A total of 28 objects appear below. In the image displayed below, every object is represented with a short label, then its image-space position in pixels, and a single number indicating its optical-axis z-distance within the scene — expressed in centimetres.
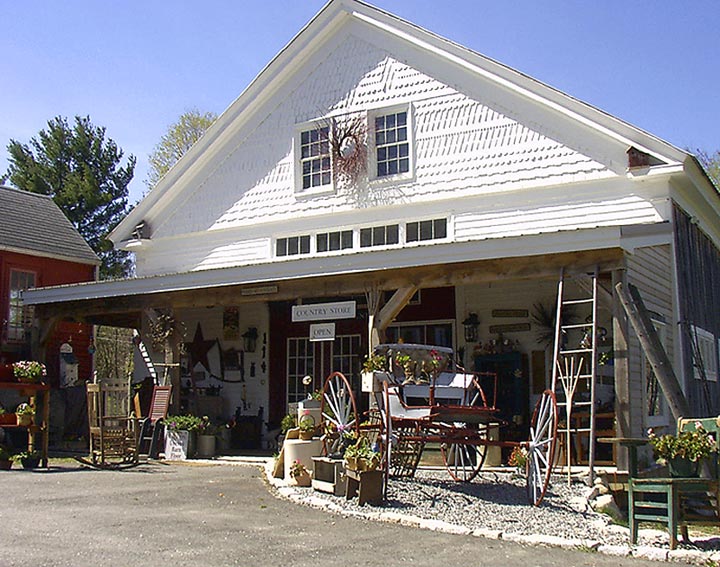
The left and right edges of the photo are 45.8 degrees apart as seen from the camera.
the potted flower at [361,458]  924
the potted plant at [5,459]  1302
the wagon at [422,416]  937
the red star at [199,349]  1853
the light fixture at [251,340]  1781
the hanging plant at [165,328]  1537
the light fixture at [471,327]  1495
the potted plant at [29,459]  1316
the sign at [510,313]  1458
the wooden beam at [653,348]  963
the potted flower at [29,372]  1364
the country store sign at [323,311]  1330
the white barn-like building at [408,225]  1232
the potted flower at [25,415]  1319
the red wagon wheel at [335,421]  1116
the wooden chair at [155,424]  1485
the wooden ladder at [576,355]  1014
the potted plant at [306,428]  1127
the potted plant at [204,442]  1484
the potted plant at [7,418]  1350
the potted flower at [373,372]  1008
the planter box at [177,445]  1459
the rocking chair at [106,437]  1346
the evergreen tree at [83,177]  3938
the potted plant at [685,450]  763
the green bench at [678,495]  736
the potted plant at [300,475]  1066
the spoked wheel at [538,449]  913
